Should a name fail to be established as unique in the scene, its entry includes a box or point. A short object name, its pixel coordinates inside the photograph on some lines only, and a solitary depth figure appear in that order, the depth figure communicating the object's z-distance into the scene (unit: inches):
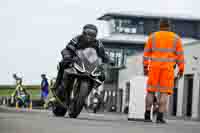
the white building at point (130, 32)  4008.4
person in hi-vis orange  605.0
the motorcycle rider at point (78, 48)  642.2
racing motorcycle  634.8
